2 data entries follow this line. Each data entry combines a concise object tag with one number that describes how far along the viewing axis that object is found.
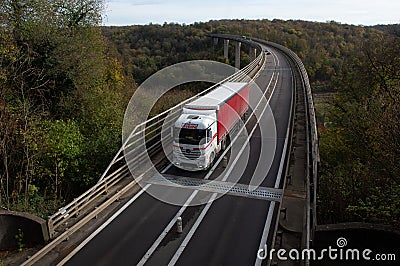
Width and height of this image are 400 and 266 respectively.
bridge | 10.74
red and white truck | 15.41
